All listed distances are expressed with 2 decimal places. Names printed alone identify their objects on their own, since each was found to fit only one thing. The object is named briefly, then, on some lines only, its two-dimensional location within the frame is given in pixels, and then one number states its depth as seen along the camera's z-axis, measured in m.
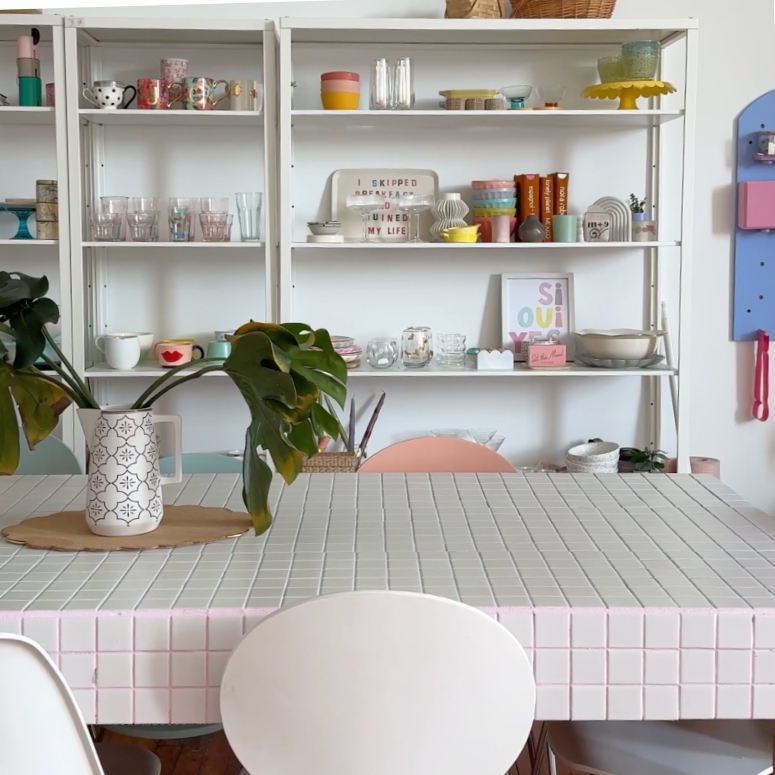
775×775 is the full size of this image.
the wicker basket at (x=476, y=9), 3.05
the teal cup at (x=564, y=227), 3.14
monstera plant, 1.52
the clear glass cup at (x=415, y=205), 3.28
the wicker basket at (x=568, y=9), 3.03
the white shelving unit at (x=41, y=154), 2.99
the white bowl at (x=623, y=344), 3.13
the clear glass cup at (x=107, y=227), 3.09
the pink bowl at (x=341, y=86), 3.07
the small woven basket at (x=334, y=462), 3.06
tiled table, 1.29
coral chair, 2.32
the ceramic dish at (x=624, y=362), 3.13
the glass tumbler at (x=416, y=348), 3.22
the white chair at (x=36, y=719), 1.07
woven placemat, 1.60
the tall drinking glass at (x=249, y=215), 3.13
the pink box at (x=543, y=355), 3.20
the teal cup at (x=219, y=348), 3.12
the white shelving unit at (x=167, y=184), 3.22
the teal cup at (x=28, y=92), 3.05
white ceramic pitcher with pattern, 1.63
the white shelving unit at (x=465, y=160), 3.27
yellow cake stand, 3.00
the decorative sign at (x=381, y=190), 3.35
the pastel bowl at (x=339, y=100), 3.07
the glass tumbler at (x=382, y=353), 3.21
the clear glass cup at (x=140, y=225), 3.10
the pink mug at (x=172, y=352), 3.13
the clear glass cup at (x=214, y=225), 3.11
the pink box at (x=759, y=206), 3.29
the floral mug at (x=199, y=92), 3.03
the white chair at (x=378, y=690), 1.09
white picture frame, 3.38
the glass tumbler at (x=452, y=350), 3.29
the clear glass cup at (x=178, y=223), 3.13
